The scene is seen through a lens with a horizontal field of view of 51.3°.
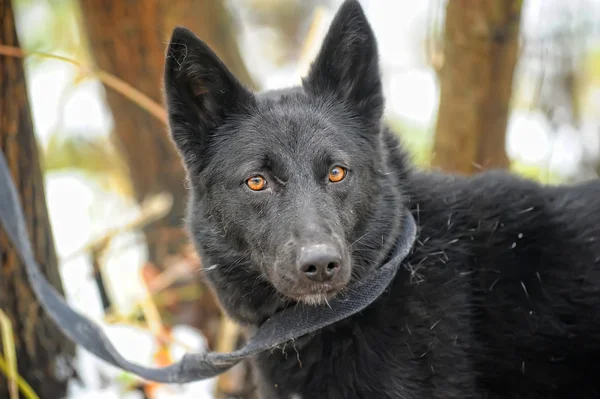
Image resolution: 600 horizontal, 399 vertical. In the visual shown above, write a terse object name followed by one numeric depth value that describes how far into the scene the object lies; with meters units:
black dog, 2.65
